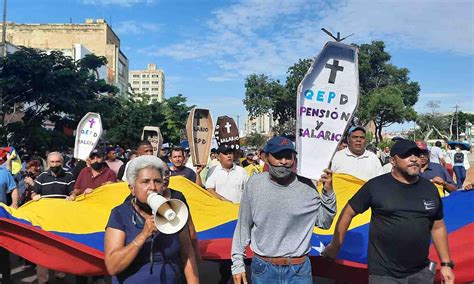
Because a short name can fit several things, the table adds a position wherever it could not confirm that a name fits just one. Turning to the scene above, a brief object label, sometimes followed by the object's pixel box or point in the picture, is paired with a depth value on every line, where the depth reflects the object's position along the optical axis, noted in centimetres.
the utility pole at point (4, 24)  2191
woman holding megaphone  258
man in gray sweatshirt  322
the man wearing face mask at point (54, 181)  642
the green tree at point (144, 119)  3173
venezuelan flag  430
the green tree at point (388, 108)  4531
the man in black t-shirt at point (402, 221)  328
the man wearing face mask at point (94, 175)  651
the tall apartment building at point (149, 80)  17675
